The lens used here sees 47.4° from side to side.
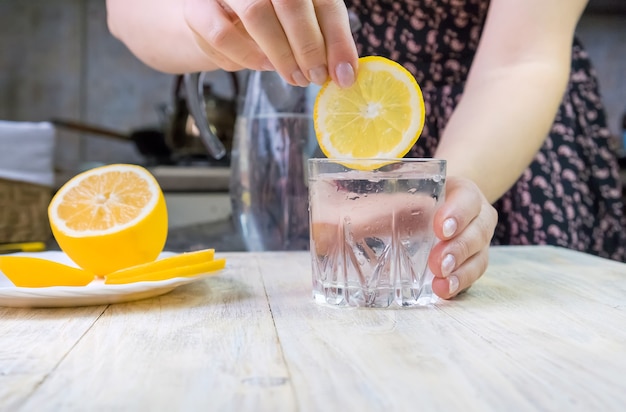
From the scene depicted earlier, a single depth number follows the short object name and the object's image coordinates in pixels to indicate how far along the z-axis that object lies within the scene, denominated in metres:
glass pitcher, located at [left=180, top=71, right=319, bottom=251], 1.01
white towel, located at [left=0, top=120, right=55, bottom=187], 1.40
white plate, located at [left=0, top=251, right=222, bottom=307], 0.55
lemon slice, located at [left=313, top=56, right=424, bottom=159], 0.62
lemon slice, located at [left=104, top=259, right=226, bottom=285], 0.61
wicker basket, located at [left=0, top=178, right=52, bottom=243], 1.20
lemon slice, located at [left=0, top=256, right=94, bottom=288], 0.58
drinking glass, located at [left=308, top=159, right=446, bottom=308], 0.59
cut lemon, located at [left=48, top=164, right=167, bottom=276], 0.70
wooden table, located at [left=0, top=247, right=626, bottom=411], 0.36
